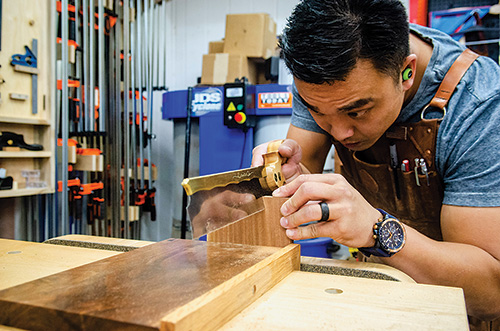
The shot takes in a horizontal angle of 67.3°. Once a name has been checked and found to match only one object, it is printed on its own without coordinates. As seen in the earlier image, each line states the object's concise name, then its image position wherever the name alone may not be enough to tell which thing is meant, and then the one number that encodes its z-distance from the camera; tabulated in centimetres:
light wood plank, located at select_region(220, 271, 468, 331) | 57
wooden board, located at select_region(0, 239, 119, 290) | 79
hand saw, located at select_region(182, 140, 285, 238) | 89
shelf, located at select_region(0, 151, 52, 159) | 228
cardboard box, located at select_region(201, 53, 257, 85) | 302
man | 94
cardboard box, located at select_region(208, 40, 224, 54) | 347
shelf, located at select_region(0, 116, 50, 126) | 233
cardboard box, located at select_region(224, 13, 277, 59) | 312
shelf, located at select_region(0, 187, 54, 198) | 229
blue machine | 282
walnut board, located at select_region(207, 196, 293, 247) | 96
